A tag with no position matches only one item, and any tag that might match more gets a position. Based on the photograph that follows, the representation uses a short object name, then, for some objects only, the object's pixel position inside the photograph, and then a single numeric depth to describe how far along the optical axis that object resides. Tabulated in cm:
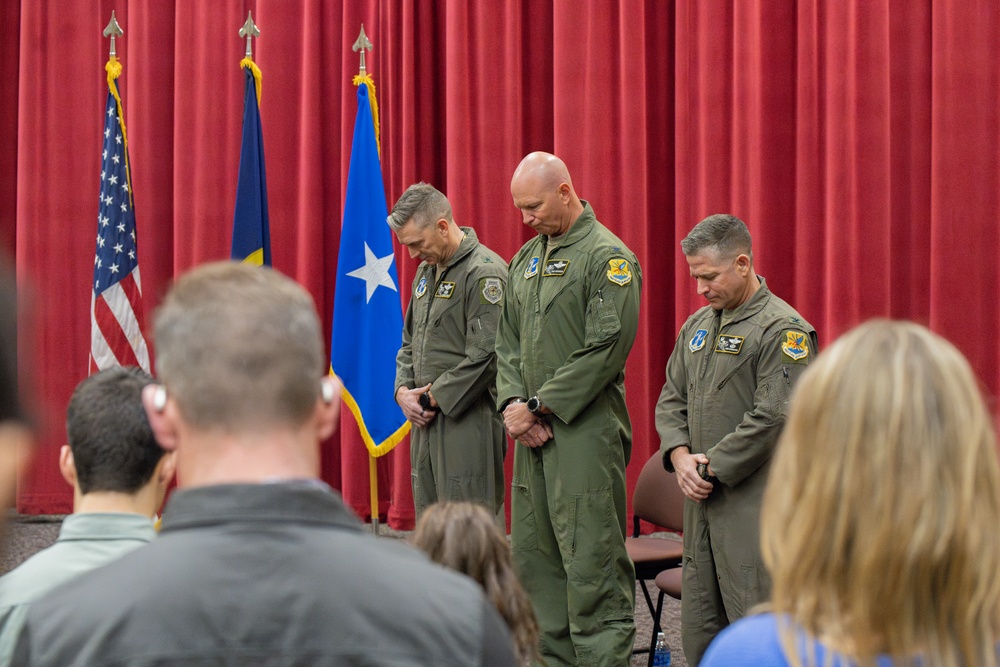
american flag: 966
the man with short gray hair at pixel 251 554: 189
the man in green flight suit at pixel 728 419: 646
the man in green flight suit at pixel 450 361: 820
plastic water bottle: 786
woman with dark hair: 398
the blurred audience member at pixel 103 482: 308
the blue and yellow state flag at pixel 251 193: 979
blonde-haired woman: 197
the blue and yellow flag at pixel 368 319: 960
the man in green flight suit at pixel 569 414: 719
